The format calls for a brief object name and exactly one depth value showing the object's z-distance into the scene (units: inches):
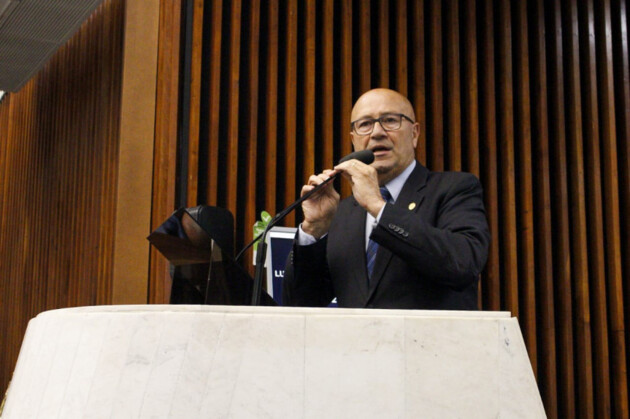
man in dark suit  61.4
